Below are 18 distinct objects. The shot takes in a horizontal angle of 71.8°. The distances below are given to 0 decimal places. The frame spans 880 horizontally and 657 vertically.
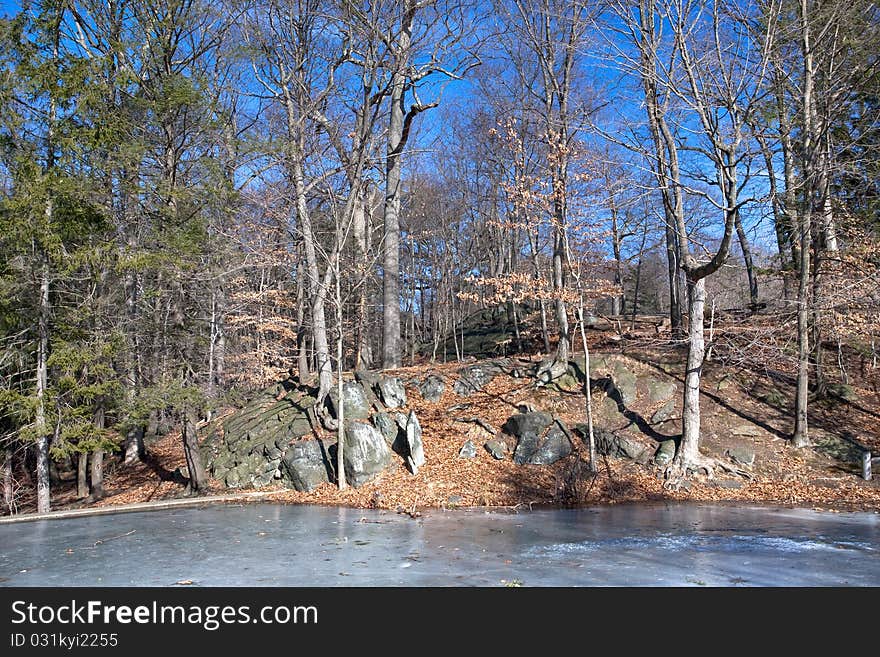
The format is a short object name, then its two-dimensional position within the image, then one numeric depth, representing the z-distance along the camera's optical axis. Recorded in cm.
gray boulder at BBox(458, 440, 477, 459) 1417
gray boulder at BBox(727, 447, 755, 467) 1357
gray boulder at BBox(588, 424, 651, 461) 1398
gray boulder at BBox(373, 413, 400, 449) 1441
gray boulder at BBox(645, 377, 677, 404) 1608
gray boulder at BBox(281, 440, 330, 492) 1366
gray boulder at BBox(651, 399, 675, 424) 1516
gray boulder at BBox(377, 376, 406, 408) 1619
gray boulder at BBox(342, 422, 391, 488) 1338
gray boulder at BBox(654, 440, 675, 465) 1367
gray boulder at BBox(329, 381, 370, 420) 1517
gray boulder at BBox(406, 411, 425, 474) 1359
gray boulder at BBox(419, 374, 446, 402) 1698
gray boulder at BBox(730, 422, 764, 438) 1452
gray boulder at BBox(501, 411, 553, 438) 1449
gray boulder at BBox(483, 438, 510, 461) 1416
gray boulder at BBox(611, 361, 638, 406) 1608
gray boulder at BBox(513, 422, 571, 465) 1384
